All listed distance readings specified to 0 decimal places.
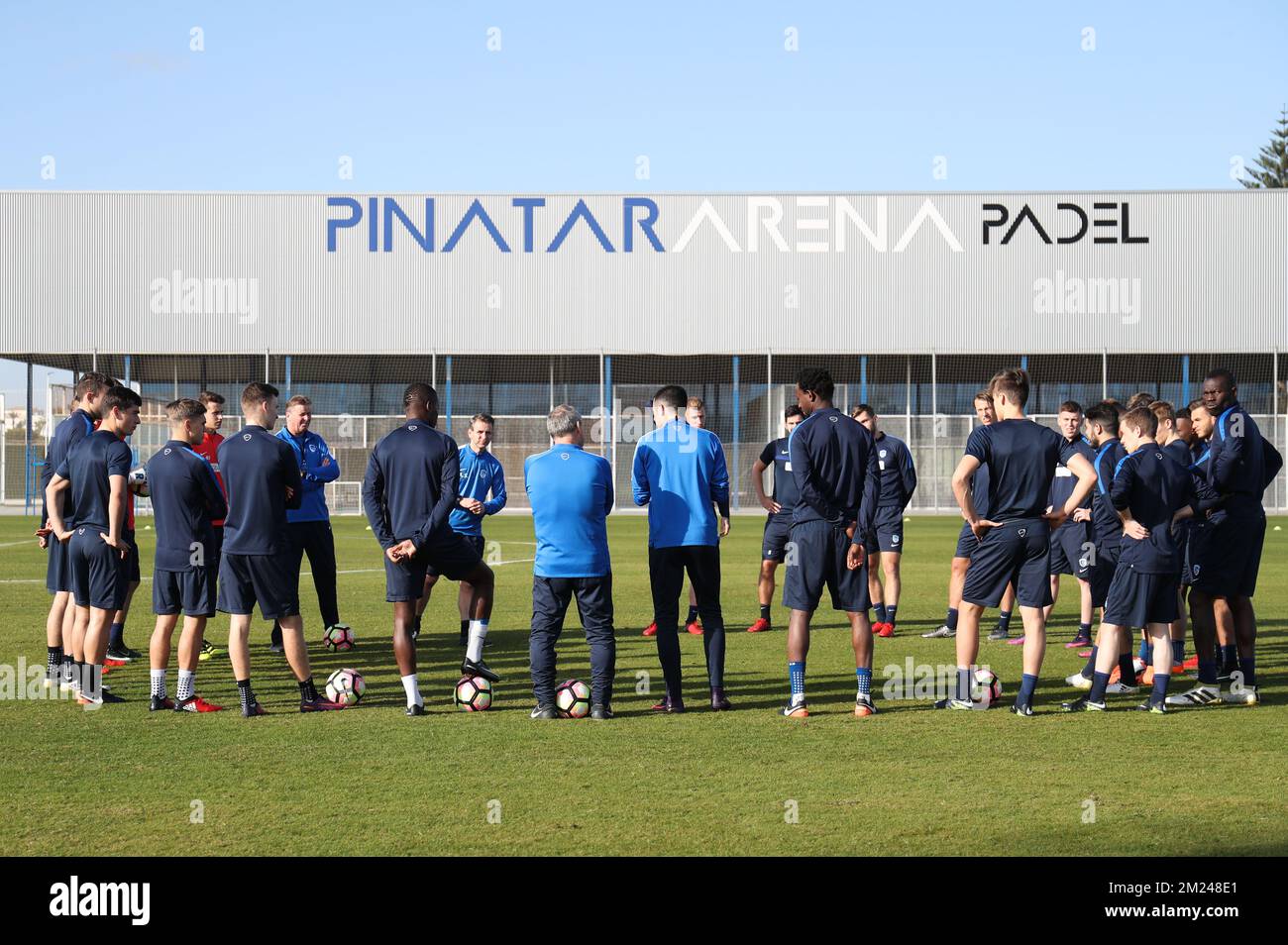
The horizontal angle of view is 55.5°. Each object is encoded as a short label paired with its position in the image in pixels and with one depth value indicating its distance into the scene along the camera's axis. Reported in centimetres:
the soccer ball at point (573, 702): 803
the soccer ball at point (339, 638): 1088
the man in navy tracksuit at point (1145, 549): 811
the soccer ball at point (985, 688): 840
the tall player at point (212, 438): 1088
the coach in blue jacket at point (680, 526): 830
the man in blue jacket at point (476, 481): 1045
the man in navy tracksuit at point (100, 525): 849
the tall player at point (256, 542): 792
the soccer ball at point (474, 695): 827
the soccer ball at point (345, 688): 847
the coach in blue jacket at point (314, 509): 1078
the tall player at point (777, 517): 1246
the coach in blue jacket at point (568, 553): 795
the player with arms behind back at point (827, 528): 804
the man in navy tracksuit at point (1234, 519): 888
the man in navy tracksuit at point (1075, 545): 1083
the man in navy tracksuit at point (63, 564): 900
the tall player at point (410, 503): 804
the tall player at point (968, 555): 1123
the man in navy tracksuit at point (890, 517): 1274
